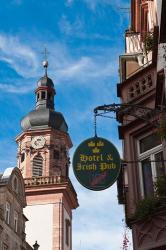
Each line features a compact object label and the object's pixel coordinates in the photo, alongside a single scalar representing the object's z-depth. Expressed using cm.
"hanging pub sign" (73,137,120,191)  1258
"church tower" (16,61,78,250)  5138
